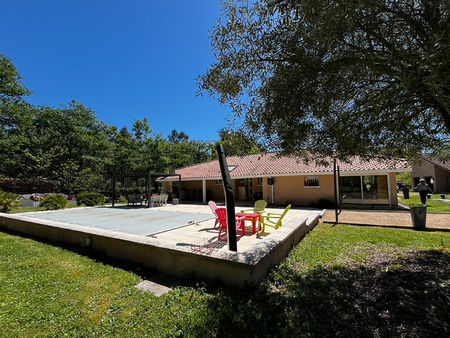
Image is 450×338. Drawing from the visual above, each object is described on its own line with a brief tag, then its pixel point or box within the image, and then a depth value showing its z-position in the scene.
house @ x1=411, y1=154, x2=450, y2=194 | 28.03
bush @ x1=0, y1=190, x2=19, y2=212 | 12.92
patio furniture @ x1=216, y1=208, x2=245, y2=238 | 6.29
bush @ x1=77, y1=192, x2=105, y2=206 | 17.56
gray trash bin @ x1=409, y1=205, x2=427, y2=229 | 7.69
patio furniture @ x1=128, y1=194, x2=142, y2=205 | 16.26
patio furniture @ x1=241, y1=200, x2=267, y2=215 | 8.12
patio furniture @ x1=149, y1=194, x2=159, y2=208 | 15.58
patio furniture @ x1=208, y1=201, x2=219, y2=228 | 6.87
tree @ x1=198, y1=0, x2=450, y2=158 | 2.60
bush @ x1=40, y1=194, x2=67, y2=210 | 14.62
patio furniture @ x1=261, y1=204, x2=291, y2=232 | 6.34
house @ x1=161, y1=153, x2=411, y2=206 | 14.37
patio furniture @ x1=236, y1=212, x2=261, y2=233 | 6.41
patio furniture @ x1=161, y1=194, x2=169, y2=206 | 16.59
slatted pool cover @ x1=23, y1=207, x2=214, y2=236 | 7.94
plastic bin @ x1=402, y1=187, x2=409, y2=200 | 19.56
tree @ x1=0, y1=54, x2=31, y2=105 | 25.12
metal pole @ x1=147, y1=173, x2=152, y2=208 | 15.14
